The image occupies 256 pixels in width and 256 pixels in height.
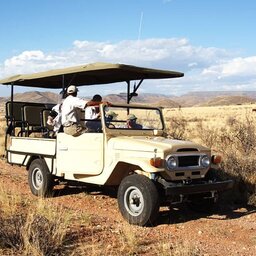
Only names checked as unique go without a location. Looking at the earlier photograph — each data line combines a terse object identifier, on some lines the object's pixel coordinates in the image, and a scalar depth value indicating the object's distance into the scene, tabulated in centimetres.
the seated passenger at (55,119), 893
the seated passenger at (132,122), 861
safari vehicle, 685
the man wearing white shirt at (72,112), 822
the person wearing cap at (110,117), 785
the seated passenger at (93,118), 824
